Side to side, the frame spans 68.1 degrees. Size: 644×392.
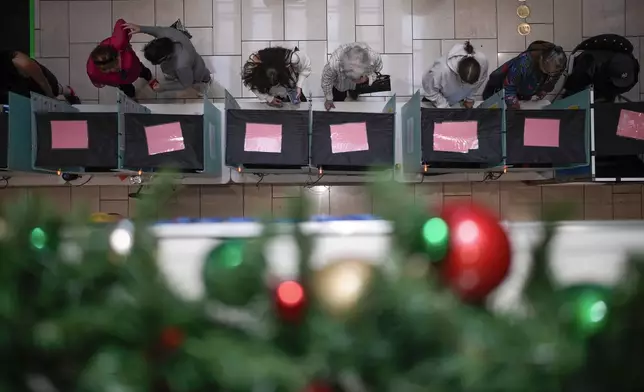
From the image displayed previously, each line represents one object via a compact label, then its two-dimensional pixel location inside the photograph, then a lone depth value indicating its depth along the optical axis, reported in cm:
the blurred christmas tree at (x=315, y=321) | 47
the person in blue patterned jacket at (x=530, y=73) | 305
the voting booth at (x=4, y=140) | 290
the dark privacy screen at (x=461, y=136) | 287
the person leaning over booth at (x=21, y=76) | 330
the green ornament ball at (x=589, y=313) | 49
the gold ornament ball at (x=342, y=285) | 50
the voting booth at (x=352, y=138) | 289
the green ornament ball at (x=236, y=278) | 54
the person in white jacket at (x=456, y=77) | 309
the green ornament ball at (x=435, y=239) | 54
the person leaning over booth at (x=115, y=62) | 326
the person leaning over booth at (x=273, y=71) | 309
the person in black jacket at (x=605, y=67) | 331
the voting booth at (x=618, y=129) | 304
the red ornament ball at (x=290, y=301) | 53
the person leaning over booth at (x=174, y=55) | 324
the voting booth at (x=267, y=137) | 286
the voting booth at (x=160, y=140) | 285
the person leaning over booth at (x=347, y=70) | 327
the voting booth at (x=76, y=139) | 289
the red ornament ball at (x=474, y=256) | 55
